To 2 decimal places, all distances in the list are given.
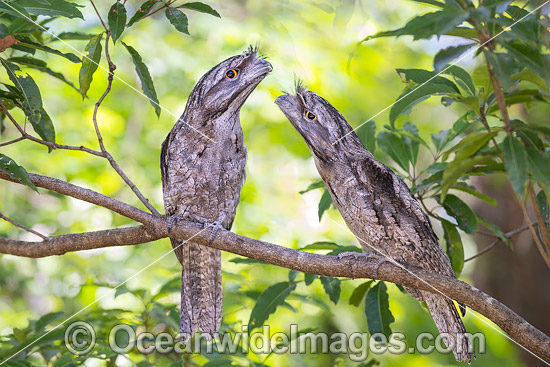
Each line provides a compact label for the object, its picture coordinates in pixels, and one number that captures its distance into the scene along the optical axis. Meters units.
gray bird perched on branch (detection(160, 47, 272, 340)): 4.61
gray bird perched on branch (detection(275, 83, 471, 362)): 4.35
